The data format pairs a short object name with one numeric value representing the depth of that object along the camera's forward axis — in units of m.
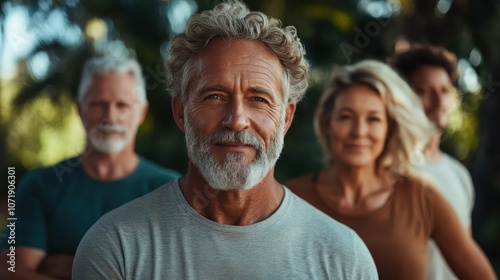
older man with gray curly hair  2.03
